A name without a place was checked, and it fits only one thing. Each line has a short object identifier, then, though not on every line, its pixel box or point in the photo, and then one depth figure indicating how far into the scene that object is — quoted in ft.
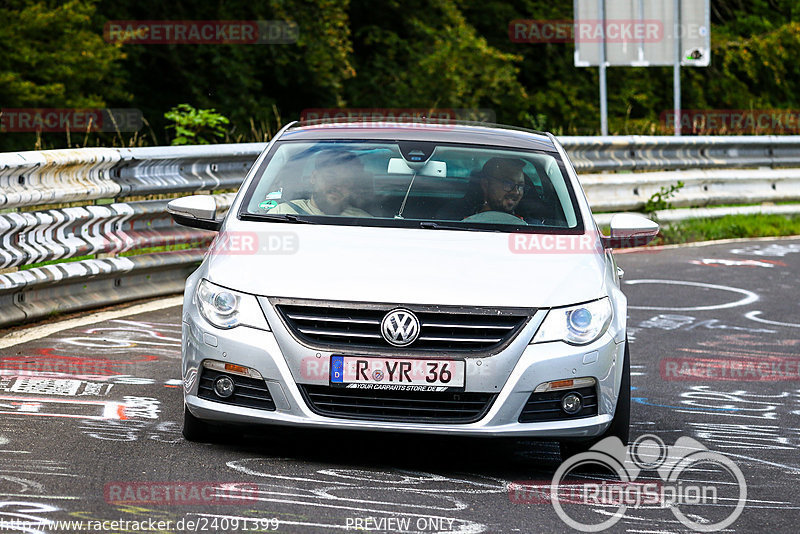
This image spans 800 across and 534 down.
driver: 42.47
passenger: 41.78
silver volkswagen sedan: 35.06
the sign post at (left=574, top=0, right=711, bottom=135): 128.88
